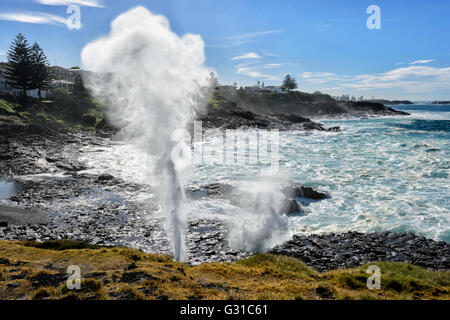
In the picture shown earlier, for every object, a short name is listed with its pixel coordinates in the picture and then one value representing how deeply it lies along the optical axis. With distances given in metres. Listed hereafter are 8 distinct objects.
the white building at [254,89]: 184.20
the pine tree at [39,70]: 60.28
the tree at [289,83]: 164.62
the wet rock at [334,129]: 69.38
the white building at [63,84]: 84.25
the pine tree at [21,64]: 59.25
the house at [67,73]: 115.17
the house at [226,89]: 131.94
